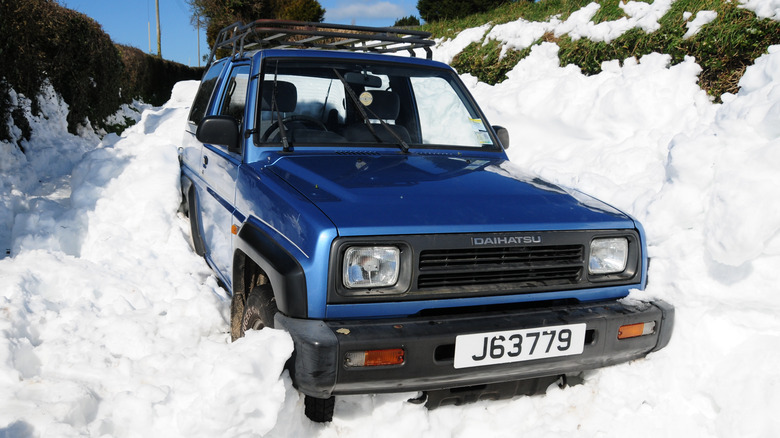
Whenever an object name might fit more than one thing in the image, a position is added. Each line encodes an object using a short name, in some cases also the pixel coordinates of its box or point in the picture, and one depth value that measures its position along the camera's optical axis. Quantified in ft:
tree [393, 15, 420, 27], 82.07
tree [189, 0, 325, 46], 119.65
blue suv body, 8.03
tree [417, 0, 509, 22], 67.31
